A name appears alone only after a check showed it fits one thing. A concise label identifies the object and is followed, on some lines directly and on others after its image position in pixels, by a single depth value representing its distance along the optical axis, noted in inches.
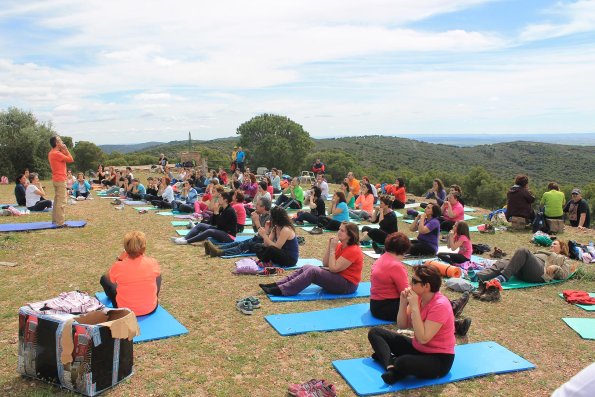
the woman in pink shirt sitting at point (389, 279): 191.8
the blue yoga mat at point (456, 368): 145.9
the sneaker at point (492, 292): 233.6
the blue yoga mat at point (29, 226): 366.9
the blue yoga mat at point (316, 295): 226.1
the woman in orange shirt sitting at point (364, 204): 480.4
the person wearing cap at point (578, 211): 434.0
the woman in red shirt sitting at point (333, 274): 226.5
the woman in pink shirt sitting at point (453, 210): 394.0
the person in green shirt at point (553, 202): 413.1
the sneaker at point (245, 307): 205.0
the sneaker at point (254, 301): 211.8
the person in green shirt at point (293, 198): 524.4
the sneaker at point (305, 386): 138.6
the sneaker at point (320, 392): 136.4
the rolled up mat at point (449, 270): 267.0
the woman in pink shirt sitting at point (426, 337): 141.6
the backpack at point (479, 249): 344.5
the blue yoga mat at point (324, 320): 189.6
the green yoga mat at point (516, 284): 256.9
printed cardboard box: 130.8
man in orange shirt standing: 367.6
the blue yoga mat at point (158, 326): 175.0
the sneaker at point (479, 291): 237.8
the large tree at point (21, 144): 1070.4
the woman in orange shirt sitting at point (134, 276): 179.0
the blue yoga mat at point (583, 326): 194.7
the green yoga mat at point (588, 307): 225.8
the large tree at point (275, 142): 1839.3
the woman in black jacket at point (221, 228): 332.8
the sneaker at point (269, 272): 266.4
